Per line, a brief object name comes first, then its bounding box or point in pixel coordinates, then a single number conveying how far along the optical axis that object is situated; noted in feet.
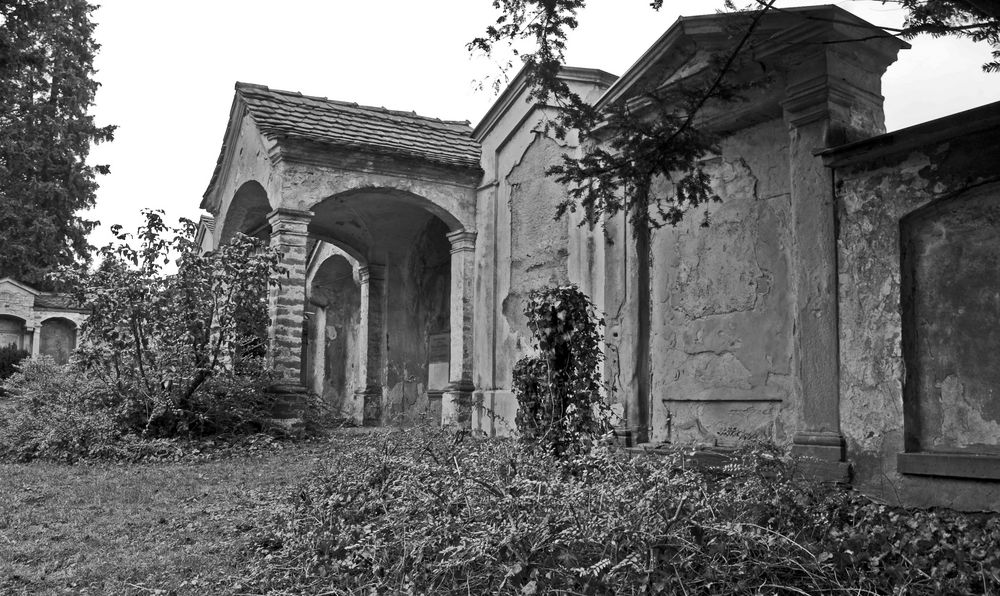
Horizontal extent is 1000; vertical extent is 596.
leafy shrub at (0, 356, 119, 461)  27.02
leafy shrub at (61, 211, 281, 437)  30.09
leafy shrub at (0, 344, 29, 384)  74.27
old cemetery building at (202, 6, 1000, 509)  15.20
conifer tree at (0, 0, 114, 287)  79.97
